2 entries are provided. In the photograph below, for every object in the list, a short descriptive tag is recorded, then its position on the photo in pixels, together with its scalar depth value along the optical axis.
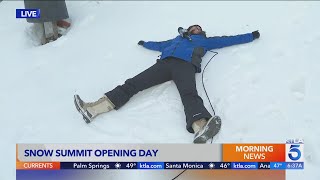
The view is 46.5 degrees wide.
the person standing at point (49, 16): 5.41
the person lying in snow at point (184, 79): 3.68
